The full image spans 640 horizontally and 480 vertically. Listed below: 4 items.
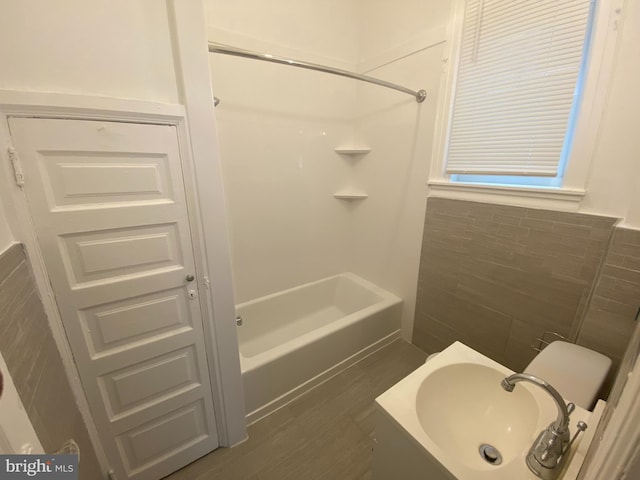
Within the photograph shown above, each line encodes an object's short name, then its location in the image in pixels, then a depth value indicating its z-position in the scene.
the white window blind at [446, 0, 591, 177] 1.21
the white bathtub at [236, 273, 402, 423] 1.57
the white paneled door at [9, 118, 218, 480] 0.85
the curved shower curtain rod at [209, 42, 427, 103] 1.17
